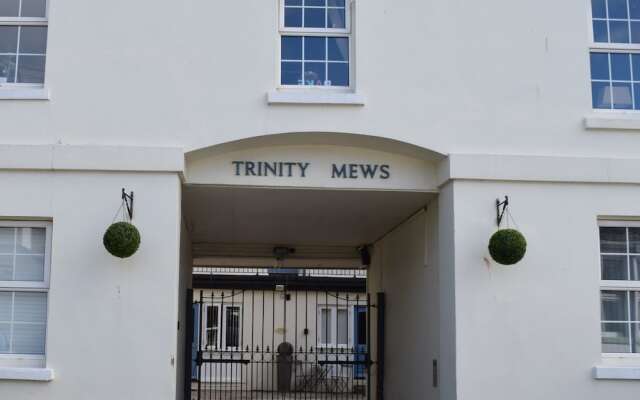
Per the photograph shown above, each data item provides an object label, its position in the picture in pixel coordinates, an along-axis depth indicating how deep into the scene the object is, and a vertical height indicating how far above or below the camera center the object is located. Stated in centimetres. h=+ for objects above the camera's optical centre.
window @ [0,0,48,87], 975 +304
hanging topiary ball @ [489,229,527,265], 895 +84
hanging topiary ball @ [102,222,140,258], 869 +85
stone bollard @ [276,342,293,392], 2459 -127
